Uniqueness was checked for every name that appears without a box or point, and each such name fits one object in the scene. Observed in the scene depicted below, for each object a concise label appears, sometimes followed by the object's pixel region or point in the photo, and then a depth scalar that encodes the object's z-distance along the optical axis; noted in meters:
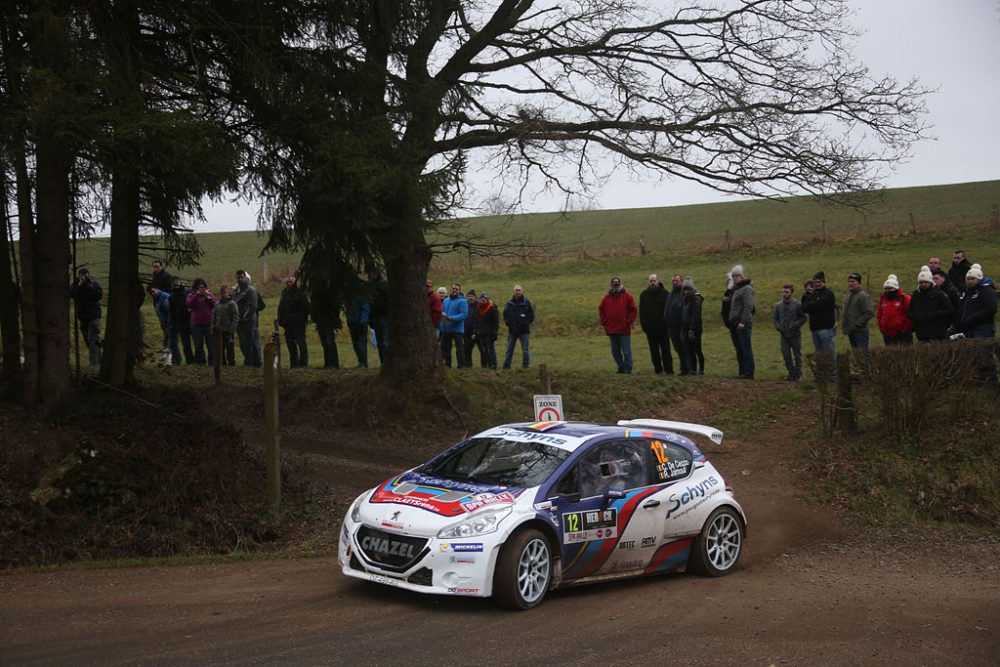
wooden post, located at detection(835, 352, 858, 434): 15.24
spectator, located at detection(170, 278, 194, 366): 23.19
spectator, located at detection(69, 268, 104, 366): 21.64
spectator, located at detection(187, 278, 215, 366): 22.73
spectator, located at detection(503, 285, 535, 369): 22.61
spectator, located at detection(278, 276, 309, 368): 21.80
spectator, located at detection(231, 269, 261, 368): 22.03
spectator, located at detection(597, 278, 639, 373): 21.17
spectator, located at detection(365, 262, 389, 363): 19.86
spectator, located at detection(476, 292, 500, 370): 22.81
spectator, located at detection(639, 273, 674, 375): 21.30
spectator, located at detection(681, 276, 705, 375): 20.45
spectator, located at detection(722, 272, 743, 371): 20.55
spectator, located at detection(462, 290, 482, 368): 23.05
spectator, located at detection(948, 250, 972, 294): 18.47
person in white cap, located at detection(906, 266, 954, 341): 16.53
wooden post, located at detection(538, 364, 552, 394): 15.57
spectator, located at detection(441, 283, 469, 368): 22.69
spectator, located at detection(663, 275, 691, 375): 20.95
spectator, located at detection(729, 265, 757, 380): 19.92
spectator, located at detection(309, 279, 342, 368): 17.05
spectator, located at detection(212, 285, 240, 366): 21.78
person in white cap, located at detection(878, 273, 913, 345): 17.59
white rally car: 8.76
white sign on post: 13.38
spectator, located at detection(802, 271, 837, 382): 18.62
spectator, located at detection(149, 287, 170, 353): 24.48
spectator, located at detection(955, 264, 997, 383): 15.61
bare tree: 17.25
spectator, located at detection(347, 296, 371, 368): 21.59
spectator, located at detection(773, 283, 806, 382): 19.42
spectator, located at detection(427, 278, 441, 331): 22.20
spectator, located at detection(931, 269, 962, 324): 17.03
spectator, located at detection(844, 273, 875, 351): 18.31
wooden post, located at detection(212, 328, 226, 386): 18.91
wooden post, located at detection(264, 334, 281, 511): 12.40
